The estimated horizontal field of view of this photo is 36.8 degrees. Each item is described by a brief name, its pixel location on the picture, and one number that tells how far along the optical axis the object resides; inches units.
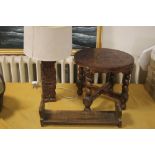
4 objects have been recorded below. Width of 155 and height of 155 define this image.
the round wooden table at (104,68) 50.1
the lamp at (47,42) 45.8
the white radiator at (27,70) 66.0
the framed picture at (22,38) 63.5
